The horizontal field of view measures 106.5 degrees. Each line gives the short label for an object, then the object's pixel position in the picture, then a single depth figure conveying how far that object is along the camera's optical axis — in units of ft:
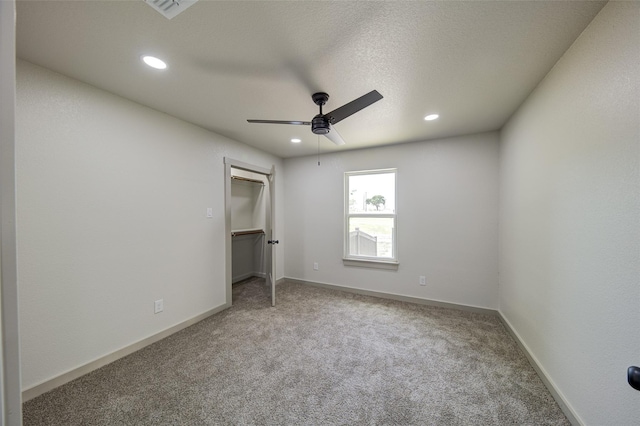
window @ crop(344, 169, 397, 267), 12.35
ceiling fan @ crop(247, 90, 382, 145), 5.73
